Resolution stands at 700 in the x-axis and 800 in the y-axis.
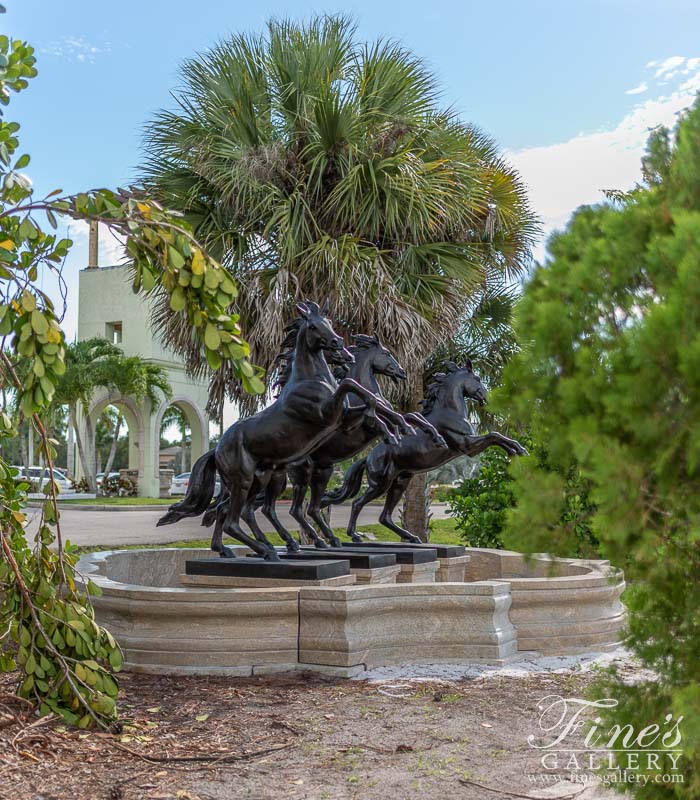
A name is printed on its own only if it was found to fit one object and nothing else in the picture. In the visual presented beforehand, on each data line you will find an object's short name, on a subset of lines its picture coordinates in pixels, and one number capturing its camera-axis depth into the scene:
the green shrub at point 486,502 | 11.14
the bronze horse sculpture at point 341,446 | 7.36
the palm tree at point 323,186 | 12.47
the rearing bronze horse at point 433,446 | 7.96
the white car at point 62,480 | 40.91
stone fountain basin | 5.63
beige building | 35.03
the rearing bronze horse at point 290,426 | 6.46
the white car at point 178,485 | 42.47
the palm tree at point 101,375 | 32.34
